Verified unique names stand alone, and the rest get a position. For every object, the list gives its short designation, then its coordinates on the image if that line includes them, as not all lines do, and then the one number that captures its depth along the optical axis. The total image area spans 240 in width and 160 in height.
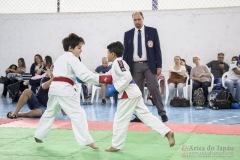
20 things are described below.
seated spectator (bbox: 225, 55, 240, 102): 9.38
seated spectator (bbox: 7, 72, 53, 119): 6.78
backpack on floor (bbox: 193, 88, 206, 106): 9.19
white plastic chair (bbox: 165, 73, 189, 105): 9.88
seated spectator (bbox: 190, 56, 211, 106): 9.51
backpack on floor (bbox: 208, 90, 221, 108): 8.79
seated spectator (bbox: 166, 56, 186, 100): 9.88
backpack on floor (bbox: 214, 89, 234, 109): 8.70
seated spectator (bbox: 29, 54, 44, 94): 10.66
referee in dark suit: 6.21
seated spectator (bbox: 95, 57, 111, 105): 11.06
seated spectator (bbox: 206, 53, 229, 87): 10.44
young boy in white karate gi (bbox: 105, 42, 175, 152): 3.99
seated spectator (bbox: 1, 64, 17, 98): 11.97
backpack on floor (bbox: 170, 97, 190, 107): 9.34
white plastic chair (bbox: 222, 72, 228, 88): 9.64
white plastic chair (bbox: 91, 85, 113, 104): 10.55
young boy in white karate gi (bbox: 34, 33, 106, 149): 4.07
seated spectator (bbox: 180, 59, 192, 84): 10.56
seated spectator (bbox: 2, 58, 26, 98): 11.55
